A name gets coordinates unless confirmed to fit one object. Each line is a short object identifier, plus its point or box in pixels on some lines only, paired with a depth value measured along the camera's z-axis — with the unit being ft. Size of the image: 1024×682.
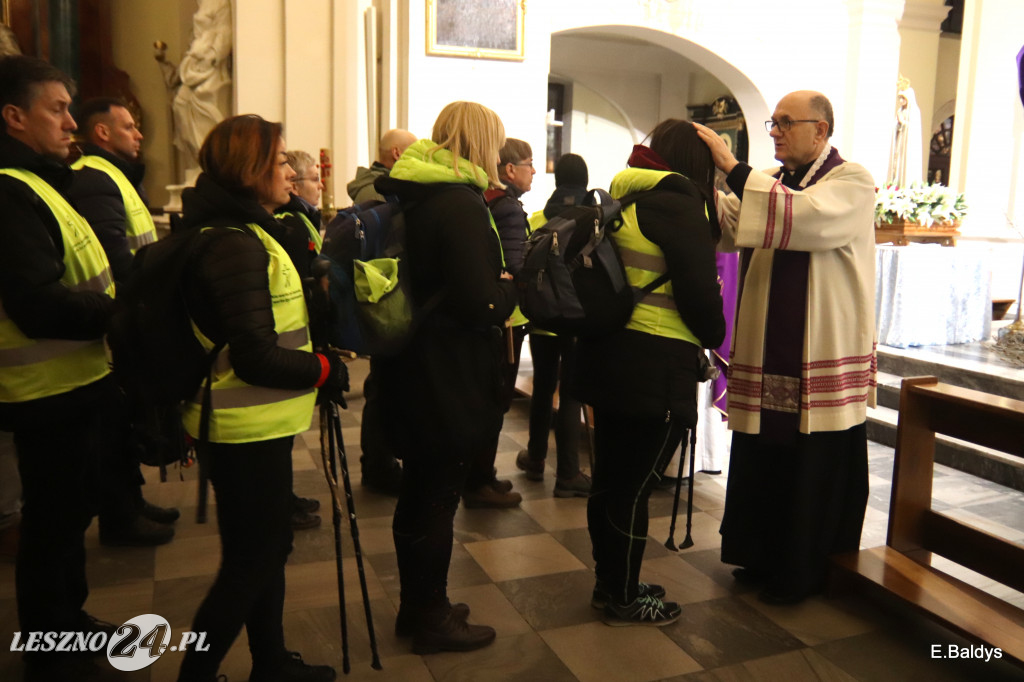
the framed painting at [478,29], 23.47
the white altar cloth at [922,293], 21.98
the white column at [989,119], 29.60
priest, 9.32
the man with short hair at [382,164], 12.39
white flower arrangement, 23.81
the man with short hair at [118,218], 9.95
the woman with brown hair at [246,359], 6.29
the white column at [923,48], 37.86
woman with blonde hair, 7.63
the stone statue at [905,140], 27.94
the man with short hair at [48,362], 7.41
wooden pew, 8.62
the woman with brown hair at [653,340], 8.18
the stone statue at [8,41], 27.37
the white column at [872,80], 30.96
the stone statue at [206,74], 25.04
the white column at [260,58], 24.54
